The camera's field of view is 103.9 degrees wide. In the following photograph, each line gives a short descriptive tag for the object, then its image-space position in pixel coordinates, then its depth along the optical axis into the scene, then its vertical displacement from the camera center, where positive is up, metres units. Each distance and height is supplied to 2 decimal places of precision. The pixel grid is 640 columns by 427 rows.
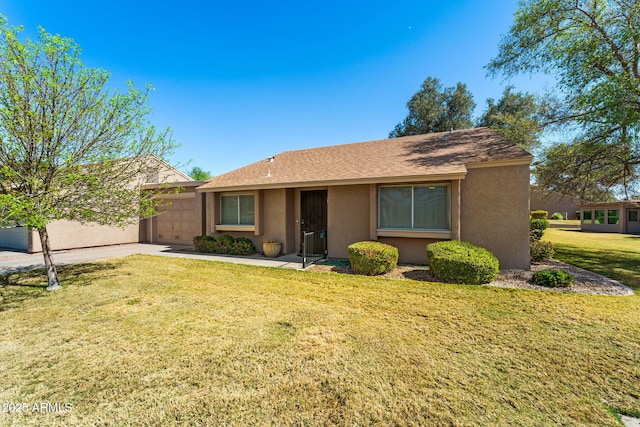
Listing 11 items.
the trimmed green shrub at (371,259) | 6.97 -1.32
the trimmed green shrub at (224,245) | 10.19 -1.35
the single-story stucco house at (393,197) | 7.55 +0.54
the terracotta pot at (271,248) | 9.66 -1.39
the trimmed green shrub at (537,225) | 12.26 -0.68
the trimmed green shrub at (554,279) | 5.91 -1.63
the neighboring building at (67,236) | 10.64 -1.11
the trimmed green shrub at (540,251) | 8.48 -1.35
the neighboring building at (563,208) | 34.89 +0.43
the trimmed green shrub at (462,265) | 6.06 -1.32
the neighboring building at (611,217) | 19.52 -0.51
